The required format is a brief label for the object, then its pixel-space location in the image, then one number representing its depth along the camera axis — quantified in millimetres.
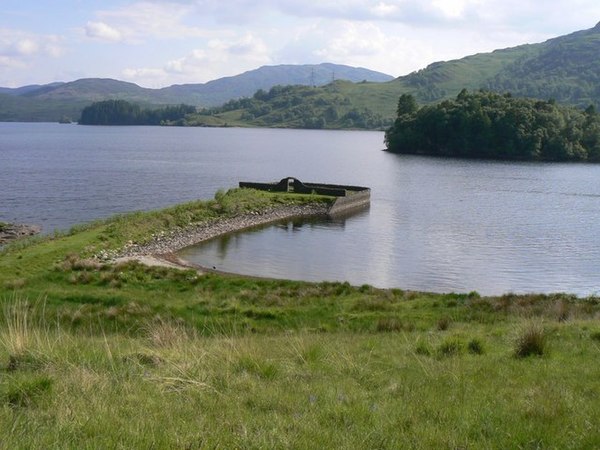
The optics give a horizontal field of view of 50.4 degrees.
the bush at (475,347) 12789
